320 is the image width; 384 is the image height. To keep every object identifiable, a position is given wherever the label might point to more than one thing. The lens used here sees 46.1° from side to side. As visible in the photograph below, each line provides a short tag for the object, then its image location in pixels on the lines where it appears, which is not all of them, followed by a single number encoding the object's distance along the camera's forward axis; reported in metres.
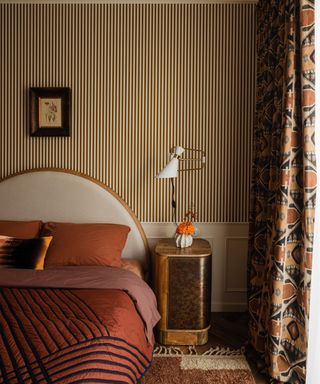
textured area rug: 2.19
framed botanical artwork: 3.13
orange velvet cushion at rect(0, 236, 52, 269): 2.51
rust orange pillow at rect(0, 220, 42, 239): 2.82
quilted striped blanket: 1.37
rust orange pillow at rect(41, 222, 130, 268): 2.65
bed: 1.46
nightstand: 2.61
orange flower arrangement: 2.79
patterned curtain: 1.97
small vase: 2.77
